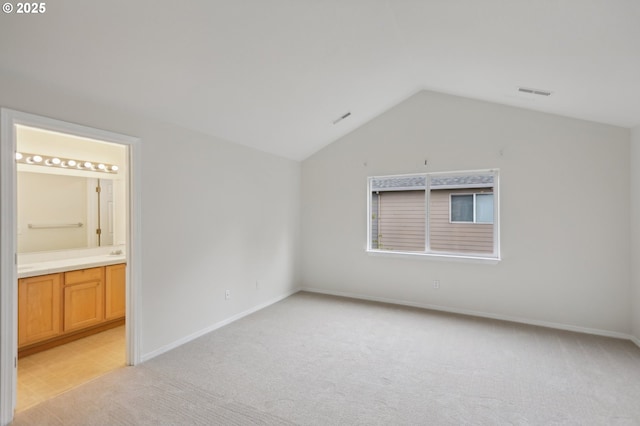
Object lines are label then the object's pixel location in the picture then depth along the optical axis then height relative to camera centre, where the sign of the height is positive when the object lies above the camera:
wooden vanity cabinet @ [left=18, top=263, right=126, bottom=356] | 2.99 -1.00
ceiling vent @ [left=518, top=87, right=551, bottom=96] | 3.15 +1.30
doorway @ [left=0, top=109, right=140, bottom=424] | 2.03 -0.16
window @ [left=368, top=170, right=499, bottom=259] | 4.23 +0.00
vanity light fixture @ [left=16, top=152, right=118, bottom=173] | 3.45 +0.64
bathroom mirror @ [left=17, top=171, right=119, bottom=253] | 3.48 +0.03
